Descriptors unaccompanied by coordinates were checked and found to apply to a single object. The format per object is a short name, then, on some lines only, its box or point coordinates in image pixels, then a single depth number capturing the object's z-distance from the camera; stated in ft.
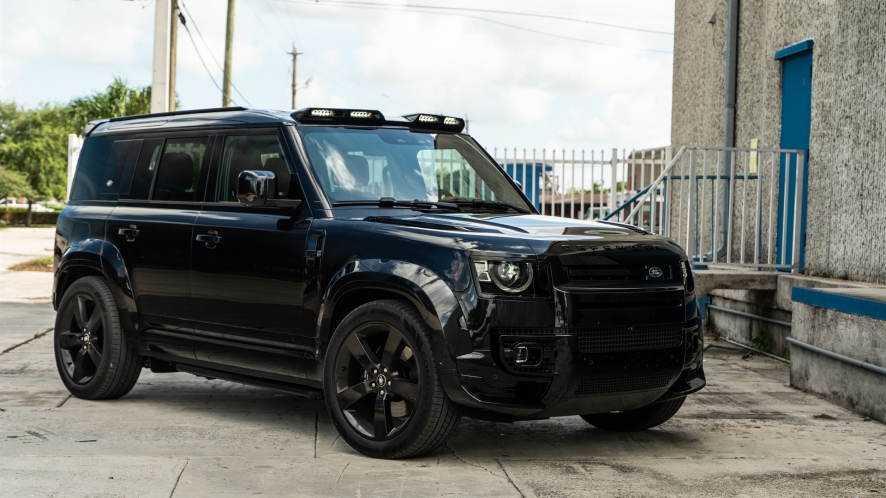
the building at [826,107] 30.73
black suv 17.19
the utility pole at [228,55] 95.71
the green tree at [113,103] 156.46
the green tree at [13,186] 185.47
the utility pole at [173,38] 76.48
